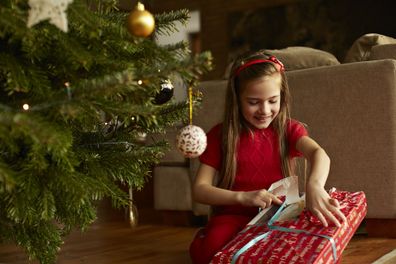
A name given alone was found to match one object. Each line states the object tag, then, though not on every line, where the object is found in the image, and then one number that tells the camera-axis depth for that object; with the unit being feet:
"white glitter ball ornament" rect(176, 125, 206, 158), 3.31
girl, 4.42
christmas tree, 2.53
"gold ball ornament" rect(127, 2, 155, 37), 2.68
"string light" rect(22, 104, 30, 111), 2.86
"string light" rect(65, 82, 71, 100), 2.60
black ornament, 4.45
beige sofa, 5.93
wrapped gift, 3.48
